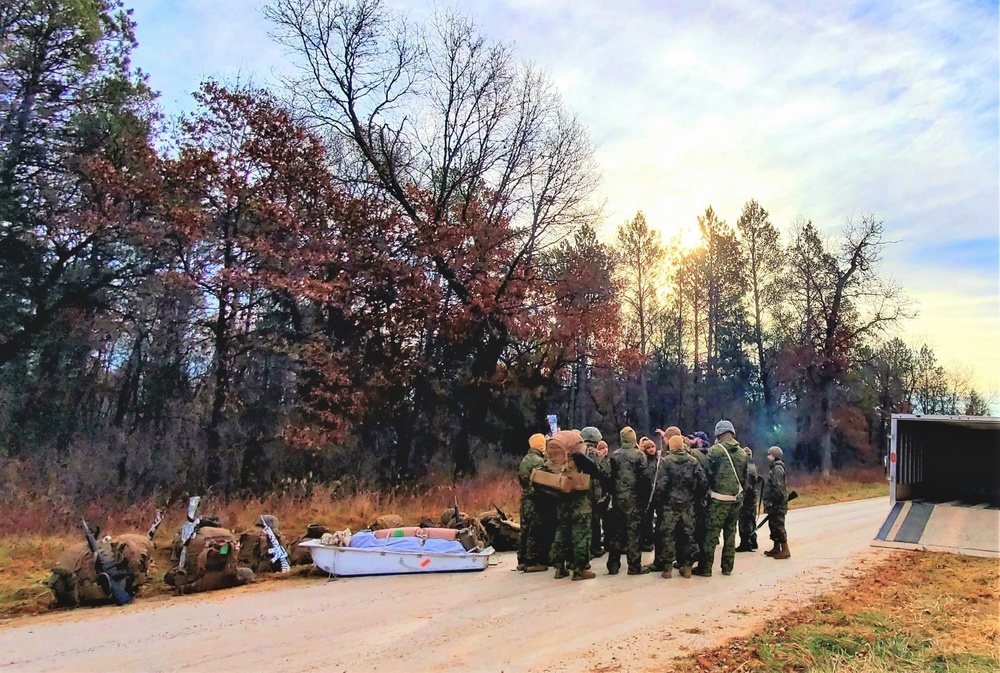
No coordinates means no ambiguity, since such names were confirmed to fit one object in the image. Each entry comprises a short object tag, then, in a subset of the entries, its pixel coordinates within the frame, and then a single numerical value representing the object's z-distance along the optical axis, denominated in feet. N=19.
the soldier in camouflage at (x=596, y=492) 34.17
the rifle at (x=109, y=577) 27.81
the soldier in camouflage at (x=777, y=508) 35.60
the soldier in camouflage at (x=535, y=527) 33.24
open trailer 37.35
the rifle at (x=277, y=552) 33.60
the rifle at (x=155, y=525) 35.26
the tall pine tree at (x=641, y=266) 136.98
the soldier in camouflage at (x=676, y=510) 31.48
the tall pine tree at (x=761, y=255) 144.66
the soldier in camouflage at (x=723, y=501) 31.48
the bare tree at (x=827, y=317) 128.36
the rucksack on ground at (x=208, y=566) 29.86
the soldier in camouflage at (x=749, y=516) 37.29
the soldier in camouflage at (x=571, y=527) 30.53
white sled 31.86
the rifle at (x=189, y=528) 30.83
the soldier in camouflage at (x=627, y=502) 32.01
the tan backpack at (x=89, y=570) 27.55
